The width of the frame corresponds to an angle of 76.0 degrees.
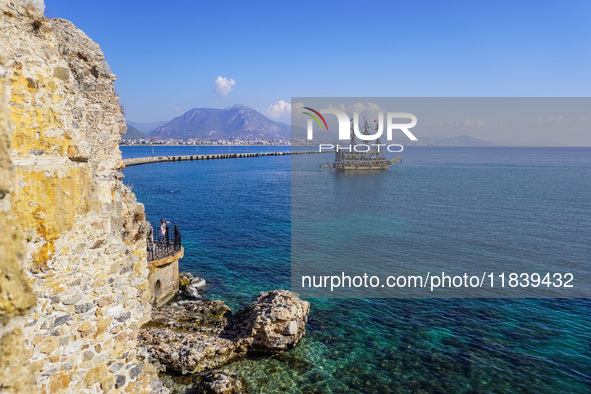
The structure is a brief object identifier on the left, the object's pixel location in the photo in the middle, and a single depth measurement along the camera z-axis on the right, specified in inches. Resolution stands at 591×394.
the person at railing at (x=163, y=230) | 735.7
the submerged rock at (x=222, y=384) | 435.2
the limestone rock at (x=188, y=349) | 487.2
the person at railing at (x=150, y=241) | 687.4
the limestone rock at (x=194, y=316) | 579.2
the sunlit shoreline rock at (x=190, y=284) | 740.6
